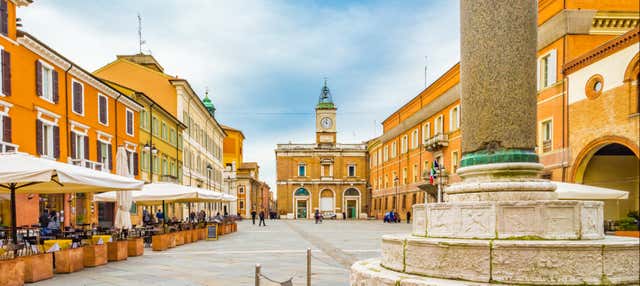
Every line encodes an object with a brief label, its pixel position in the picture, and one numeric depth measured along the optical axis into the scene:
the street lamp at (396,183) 51.41
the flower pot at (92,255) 10.98
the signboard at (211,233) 20.34
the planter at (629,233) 13.62
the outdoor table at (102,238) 12.26
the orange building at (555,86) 22.03
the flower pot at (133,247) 13.37
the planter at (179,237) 16.95
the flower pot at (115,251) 12.16
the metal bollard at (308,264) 6.82
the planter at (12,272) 8.04
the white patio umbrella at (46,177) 8.43
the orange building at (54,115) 16.98
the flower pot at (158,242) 15.09
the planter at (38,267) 8.86
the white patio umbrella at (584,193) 12.69
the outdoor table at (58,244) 10.53
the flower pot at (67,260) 9.95
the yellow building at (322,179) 76.75
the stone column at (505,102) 5.43
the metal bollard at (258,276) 5.07
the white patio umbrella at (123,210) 14.96
